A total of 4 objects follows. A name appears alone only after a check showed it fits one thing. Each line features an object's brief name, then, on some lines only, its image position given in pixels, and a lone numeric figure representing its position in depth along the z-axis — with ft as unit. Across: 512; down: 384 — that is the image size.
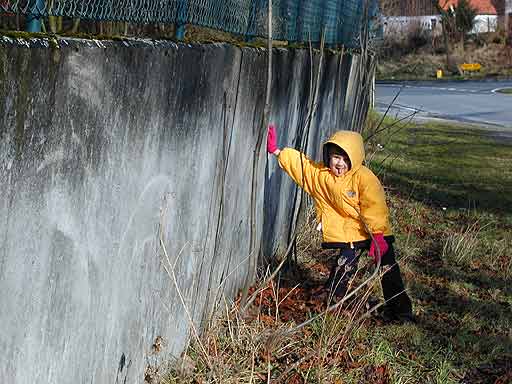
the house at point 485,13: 185.26
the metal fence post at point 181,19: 14.38
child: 18.20
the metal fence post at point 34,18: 9.58
